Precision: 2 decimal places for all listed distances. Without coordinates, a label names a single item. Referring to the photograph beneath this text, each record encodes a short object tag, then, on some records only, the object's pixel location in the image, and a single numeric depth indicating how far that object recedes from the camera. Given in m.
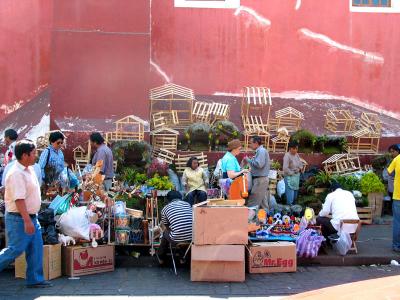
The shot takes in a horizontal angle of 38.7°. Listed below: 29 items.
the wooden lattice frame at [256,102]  13.48
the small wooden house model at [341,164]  11.83
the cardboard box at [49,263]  6.99
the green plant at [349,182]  11.09
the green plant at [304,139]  12.32
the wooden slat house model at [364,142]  12.57
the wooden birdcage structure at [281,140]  12.33
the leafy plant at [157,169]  10.70
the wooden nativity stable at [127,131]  11.74
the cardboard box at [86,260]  7.16
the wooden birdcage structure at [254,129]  12.24
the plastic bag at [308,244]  7.97
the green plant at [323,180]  11.29
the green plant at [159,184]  9.84
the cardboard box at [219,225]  6.97
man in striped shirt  7.29
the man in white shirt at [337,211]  8.26
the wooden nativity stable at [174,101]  13.08
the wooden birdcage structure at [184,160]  11.57
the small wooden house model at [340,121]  13.34
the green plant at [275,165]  11.58
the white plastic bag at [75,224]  7.30
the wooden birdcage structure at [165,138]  11.96
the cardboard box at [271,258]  7.48
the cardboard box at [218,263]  6.96
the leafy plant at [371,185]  10.92
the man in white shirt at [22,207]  6.14
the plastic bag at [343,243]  8.19
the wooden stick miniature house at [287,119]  13.20
